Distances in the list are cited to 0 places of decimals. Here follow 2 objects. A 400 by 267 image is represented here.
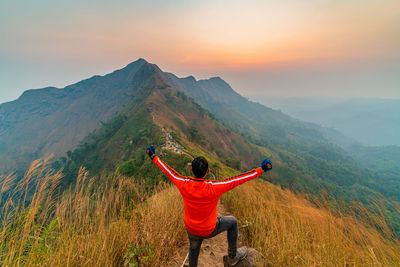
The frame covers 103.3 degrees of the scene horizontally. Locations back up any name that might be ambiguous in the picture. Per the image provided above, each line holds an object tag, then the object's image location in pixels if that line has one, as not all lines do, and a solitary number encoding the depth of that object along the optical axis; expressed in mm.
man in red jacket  2123
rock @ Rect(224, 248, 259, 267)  2543
